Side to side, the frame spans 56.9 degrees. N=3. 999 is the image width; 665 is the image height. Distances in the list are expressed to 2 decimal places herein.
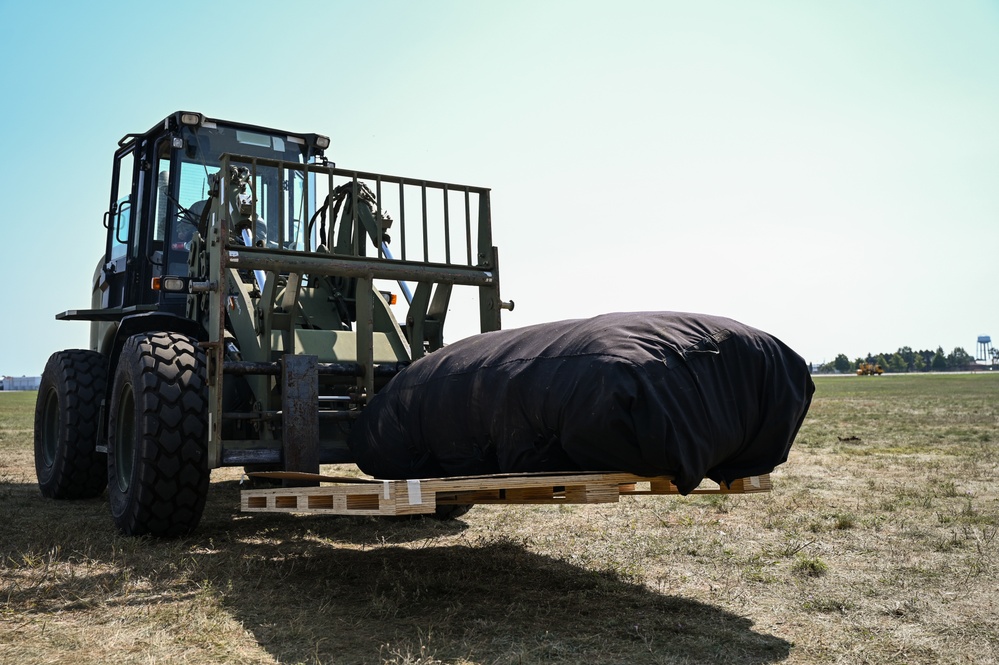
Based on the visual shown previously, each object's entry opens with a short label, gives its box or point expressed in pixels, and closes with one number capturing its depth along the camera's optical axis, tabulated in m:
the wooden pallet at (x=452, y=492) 3.83
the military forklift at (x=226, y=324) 5.31
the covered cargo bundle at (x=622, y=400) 3.68
